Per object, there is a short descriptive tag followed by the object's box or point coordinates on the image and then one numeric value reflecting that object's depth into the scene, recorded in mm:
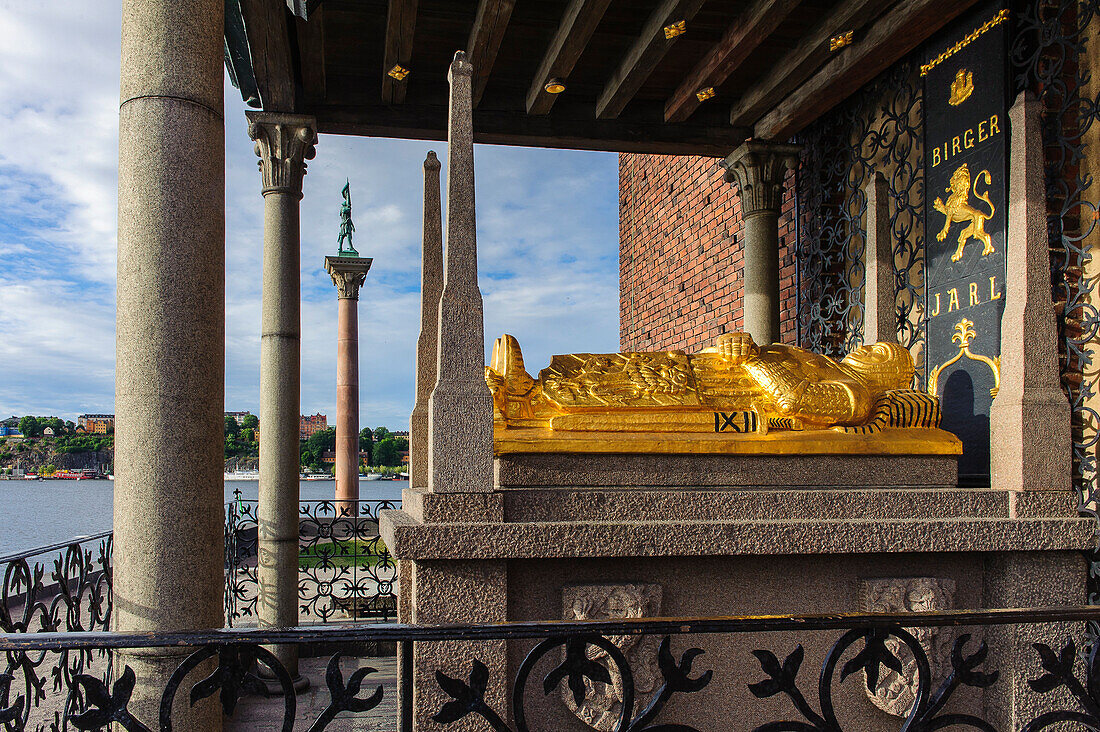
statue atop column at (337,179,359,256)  11328
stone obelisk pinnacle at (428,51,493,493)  2439
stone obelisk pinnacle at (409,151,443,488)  3547
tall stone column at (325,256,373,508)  11062
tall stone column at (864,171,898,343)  3828
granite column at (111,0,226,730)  2275
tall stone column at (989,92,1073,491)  2715
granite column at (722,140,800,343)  5789
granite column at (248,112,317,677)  5148
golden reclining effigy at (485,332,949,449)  2867
